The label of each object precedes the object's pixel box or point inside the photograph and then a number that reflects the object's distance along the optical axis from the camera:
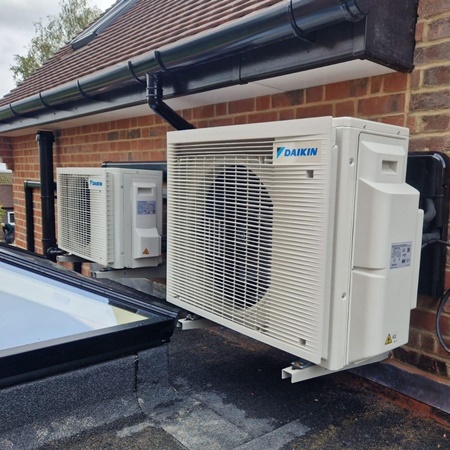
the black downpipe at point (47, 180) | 5.90
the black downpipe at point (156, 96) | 3.24
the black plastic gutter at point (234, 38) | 2.03
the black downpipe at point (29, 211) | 6.95
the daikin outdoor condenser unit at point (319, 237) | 1.80
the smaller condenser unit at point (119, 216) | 3.55
